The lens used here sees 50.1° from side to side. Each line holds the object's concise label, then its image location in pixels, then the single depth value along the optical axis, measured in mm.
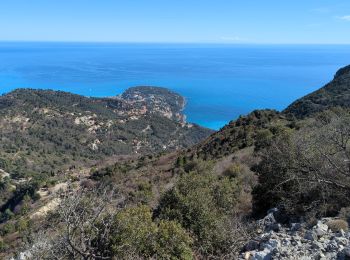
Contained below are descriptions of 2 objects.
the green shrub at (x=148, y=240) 9078
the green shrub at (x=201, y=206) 10445
